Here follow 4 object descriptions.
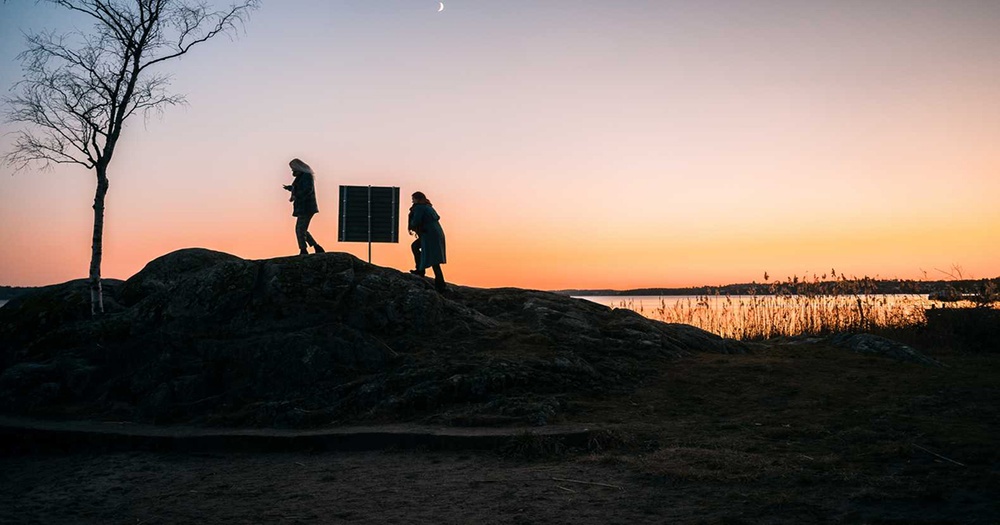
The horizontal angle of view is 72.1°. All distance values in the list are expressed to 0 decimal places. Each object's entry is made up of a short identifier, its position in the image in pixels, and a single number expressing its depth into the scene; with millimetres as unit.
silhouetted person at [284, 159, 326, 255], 14094
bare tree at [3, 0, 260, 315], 13055
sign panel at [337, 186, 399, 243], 15461
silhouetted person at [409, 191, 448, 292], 13180
